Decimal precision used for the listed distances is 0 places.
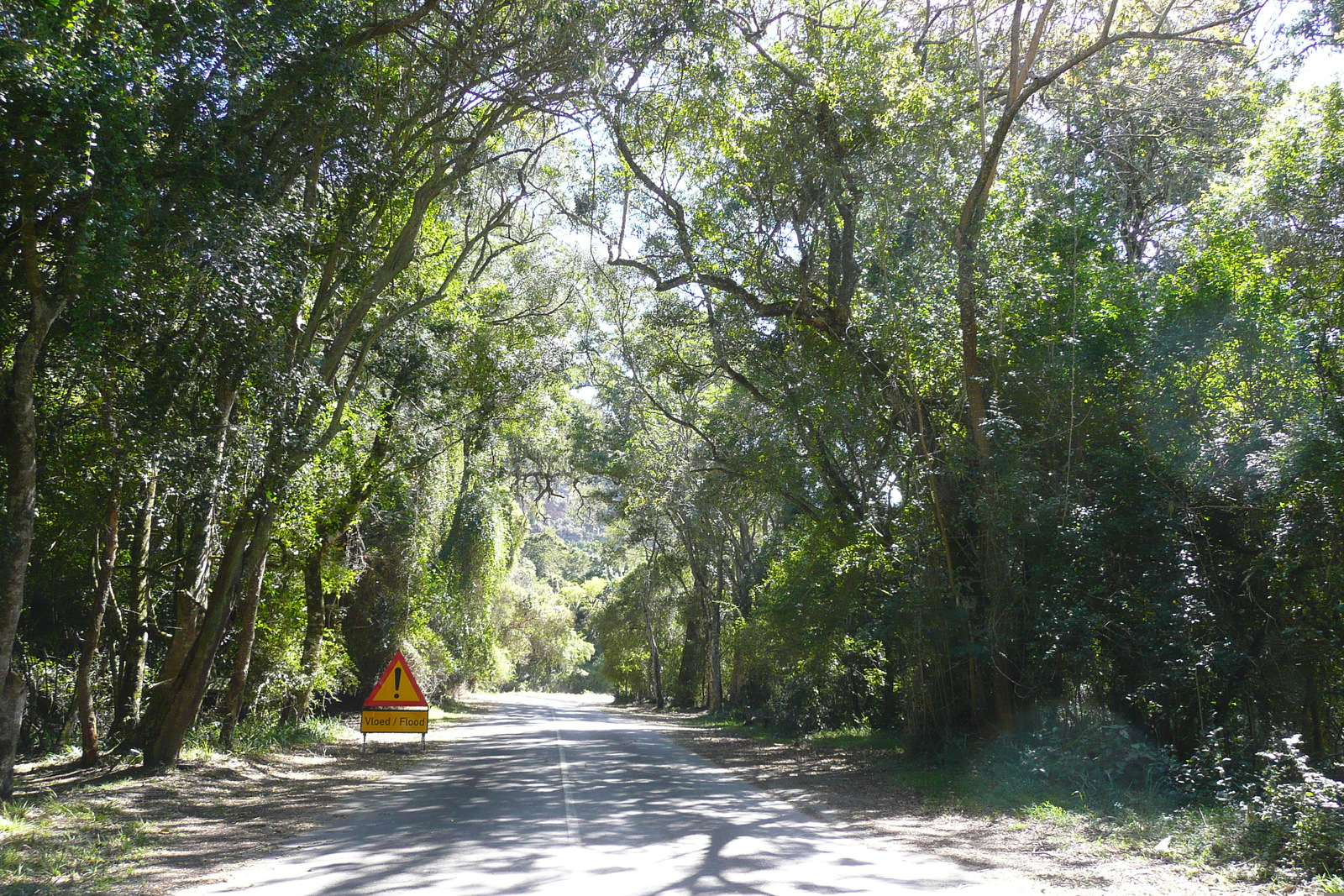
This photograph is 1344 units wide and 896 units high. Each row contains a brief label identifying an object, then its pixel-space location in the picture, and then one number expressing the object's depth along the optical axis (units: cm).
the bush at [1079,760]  1073
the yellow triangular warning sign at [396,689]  1562
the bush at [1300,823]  696
